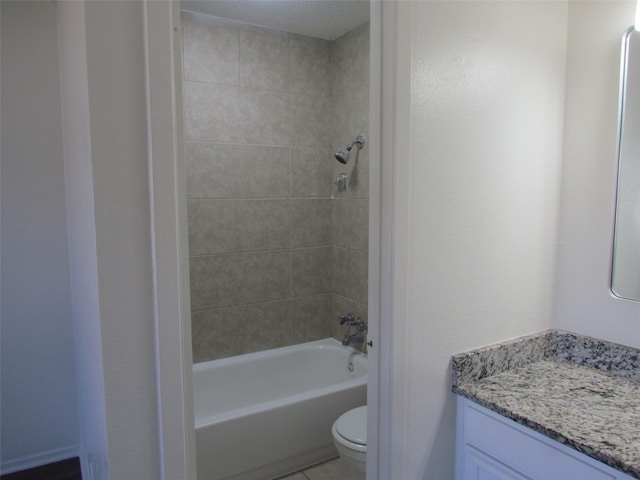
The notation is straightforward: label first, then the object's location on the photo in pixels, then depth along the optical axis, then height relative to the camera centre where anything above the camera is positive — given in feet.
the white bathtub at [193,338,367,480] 6.68 -3.86
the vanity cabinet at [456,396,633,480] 3.50 -2.31
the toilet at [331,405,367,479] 6.07 -3.51
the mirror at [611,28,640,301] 4.35 +0.15
